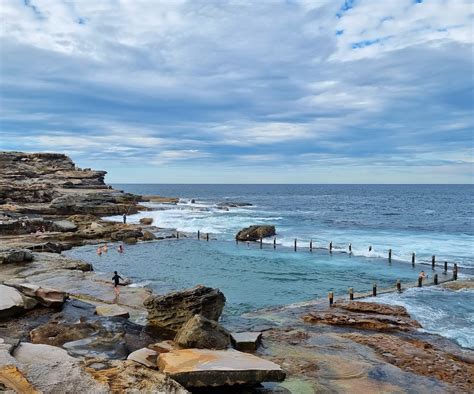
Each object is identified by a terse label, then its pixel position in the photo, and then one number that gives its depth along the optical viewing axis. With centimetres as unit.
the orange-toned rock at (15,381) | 814
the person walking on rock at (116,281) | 2472
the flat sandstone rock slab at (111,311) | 1844
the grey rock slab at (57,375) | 885
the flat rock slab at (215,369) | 1091
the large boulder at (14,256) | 2873
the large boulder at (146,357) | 1245
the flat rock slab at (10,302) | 1618
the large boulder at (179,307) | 1841
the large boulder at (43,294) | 1816
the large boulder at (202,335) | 1416
